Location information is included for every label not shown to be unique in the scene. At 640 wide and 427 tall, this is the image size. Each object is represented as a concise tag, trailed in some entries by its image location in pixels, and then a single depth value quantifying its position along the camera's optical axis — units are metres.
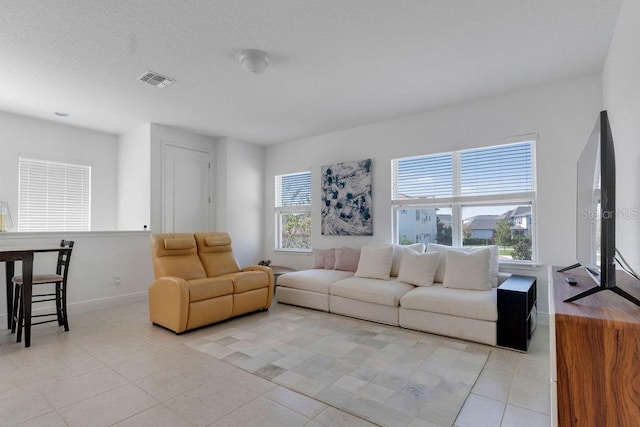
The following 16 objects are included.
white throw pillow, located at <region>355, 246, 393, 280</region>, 4.17
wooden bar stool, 3.19
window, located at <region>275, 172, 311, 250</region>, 5.79
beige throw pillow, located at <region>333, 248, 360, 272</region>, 4.69
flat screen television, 1.35
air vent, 3.25
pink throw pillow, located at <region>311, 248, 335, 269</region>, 4.94
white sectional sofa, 3.12
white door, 5.12
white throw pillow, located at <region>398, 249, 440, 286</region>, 3.82
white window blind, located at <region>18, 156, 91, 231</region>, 4.57
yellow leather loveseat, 3.39
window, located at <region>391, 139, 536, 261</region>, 3.75
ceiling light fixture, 2.84
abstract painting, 4.93
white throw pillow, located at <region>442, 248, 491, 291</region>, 3.45
